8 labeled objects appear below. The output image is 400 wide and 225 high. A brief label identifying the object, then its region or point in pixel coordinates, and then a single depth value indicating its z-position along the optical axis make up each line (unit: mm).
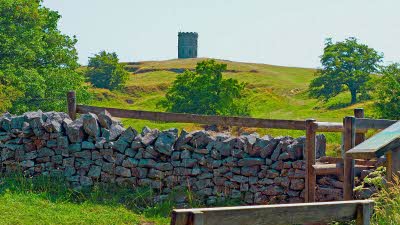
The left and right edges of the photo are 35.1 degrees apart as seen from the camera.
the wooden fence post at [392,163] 7200
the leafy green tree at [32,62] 26391
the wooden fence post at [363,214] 5148
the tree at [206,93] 39750
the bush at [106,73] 72375
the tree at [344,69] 56094
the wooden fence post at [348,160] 9422
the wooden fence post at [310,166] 10281
